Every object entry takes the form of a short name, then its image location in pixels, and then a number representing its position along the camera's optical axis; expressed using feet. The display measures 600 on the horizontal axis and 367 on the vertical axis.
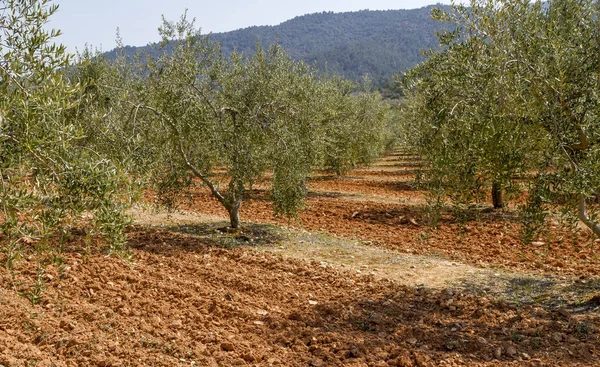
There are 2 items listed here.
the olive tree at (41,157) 14.48
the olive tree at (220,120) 38.75
